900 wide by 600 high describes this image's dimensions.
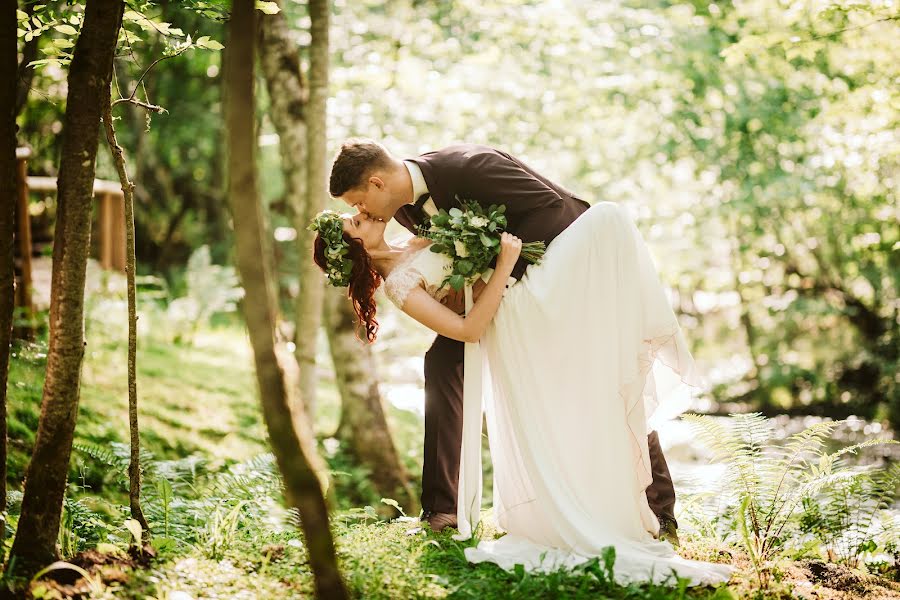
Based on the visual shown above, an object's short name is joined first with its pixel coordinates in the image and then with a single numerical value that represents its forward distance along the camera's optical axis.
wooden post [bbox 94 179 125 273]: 11.48
